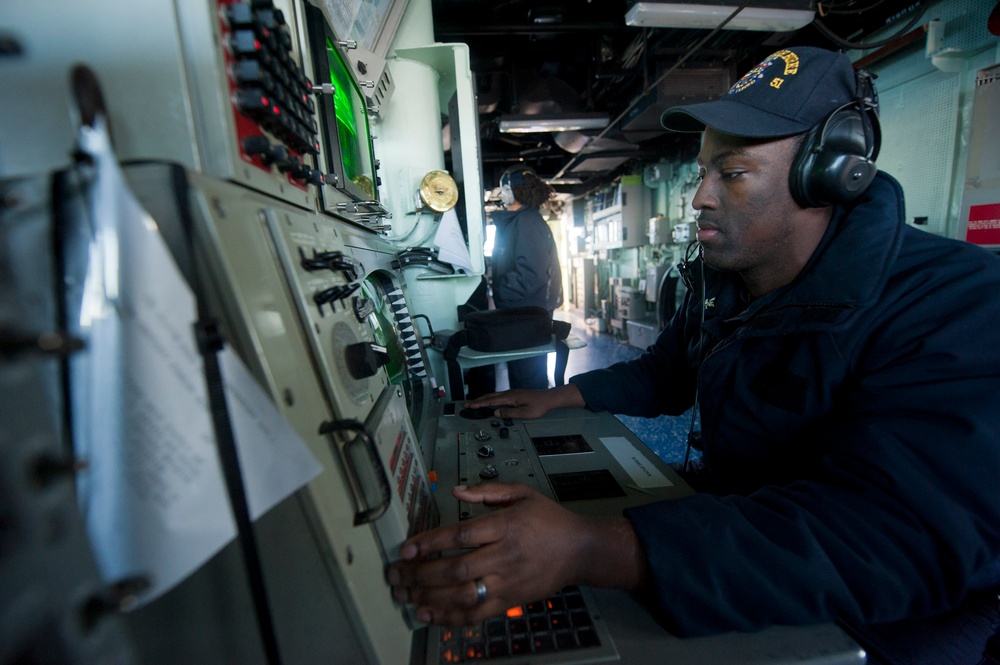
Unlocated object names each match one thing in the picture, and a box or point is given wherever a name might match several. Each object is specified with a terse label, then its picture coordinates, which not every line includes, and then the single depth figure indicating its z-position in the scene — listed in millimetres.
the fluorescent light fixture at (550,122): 3297
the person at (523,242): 3082
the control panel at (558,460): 793
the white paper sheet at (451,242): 1681
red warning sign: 2141
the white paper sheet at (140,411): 289
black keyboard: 503
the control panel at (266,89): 440
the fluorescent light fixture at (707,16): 1921
